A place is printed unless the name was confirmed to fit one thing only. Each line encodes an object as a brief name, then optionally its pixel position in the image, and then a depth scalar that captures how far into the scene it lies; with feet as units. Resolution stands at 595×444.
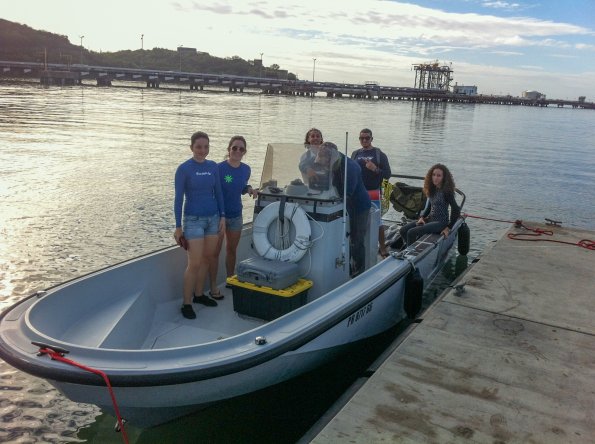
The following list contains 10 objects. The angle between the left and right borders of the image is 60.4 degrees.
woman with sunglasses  17.82
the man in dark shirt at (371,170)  23.76
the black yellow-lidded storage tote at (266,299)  15.69
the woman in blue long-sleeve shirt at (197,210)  15.94
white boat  11.48
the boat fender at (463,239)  30.27
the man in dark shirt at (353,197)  17.65
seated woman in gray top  24.20
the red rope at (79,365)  10.89
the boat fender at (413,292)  19.71
